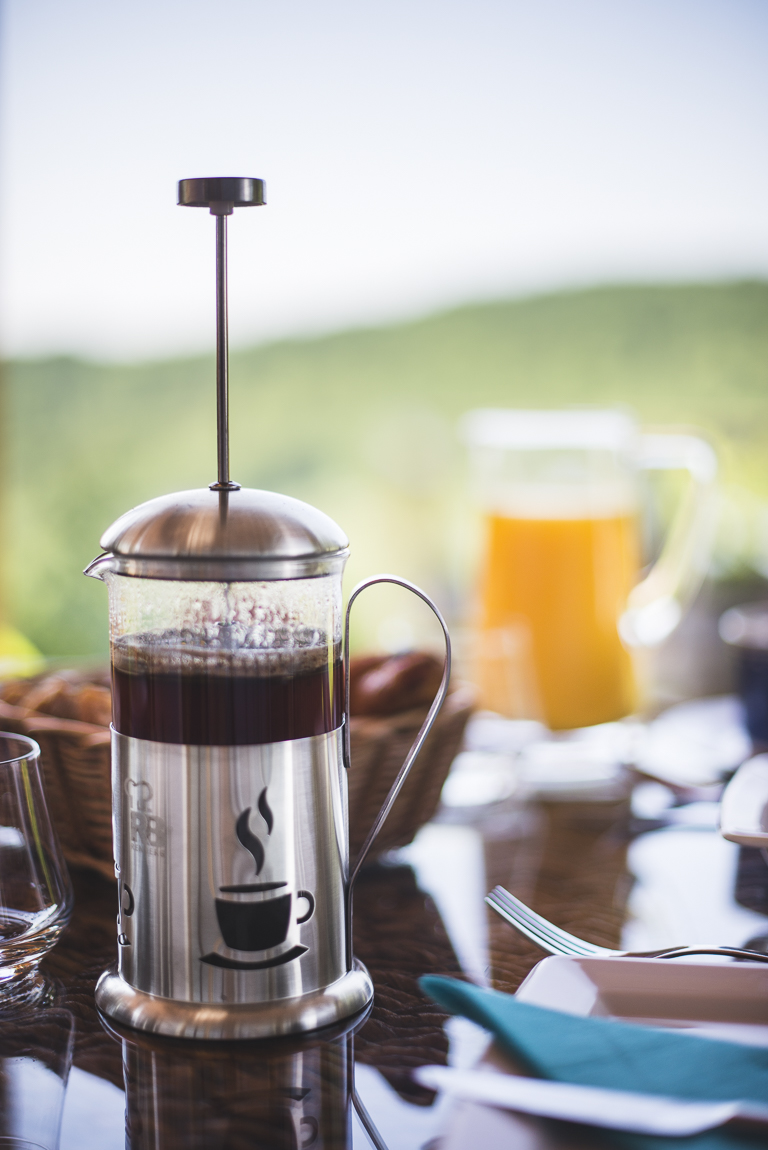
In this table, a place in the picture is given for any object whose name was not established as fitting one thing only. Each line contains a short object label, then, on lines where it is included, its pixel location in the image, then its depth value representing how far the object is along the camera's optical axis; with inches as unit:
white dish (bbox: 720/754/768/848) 24.8
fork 22.5
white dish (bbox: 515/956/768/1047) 19.9
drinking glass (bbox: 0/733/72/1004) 21.8
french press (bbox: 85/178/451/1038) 19.2
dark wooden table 17.4
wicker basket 27.5
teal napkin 16.6
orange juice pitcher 42.3
